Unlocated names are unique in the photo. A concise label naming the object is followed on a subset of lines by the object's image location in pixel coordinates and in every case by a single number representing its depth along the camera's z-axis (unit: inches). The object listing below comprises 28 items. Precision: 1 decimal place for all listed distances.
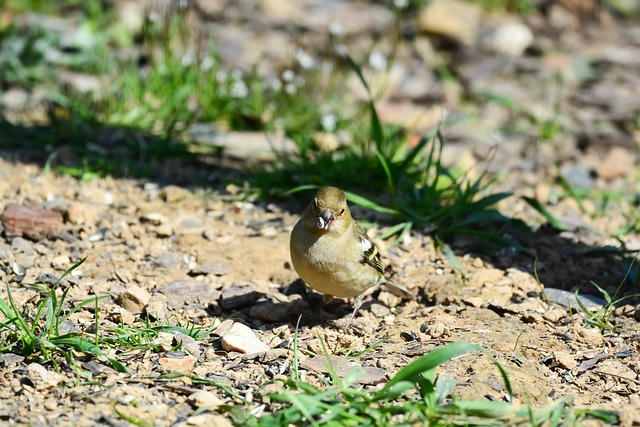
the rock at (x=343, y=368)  294.5
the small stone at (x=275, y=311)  361.4
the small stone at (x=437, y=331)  340.8
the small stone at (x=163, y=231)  425.7
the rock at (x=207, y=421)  261.0
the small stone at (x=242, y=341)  318.0
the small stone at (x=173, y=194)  465.2
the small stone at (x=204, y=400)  271.0
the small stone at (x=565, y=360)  318.0
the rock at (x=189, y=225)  434.0
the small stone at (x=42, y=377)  277.0
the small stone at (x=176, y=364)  295.9
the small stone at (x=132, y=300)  346.9
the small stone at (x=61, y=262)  380.9
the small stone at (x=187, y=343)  312.8
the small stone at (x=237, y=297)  367.9
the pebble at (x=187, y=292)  366.3
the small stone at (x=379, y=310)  380.2
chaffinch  343.0
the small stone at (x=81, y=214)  427.5
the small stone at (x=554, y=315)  362.6
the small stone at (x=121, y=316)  332.2
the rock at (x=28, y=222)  403.5
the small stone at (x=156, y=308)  340.5
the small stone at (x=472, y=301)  376.5
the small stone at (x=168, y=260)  401.1
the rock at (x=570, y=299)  373.7
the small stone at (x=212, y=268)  397.1
